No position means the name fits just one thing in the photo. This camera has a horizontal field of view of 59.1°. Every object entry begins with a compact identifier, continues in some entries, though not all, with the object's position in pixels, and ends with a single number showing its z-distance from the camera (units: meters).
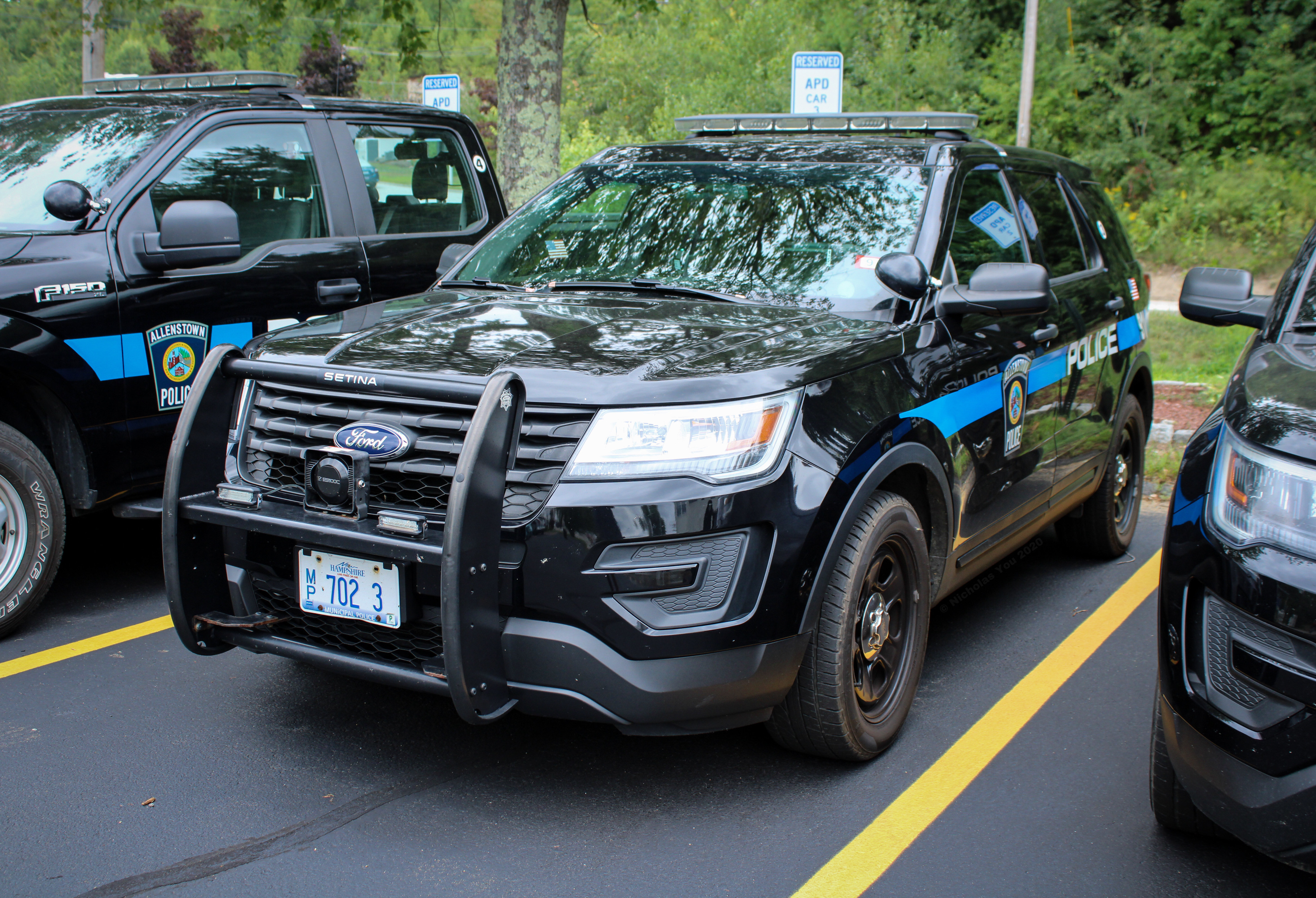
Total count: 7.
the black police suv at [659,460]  2.76
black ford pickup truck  4.23
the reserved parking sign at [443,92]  11.02
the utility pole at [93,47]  15.05
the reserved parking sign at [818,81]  9.71
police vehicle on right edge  2.19
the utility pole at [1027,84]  21.20
